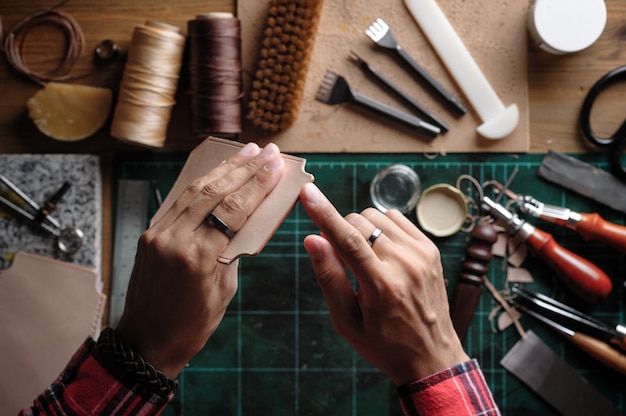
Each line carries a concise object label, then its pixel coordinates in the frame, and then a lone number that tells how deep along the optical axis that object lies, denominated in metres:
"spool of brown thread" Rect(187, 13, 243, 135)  0.62
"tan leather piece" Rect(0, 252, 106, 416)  0.65
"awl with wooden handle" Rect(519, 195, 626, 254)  0.64
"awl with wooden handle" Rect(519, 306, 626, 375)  0.64
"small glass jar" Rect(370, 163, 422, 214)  0.66
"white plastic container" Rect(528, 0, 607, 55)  0.63
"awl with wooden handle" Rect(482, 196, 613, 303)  0.64
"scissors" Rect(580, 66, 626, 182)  0.65
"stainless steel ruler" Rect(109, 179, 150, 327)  0.67
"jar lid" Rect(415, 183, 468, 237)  0.66
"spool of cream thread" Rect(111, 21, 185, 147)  0.63
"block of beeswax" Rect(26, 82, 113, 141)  0.66
